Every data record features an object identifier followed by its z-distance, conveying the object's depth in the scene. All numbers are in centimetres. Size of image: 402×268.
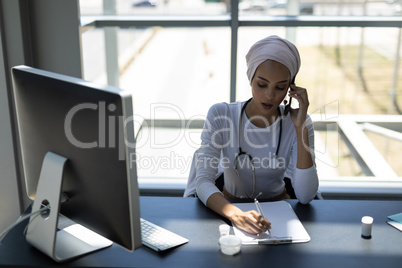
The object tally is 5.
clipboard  159
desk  146
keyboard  154
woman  200
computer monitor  129
